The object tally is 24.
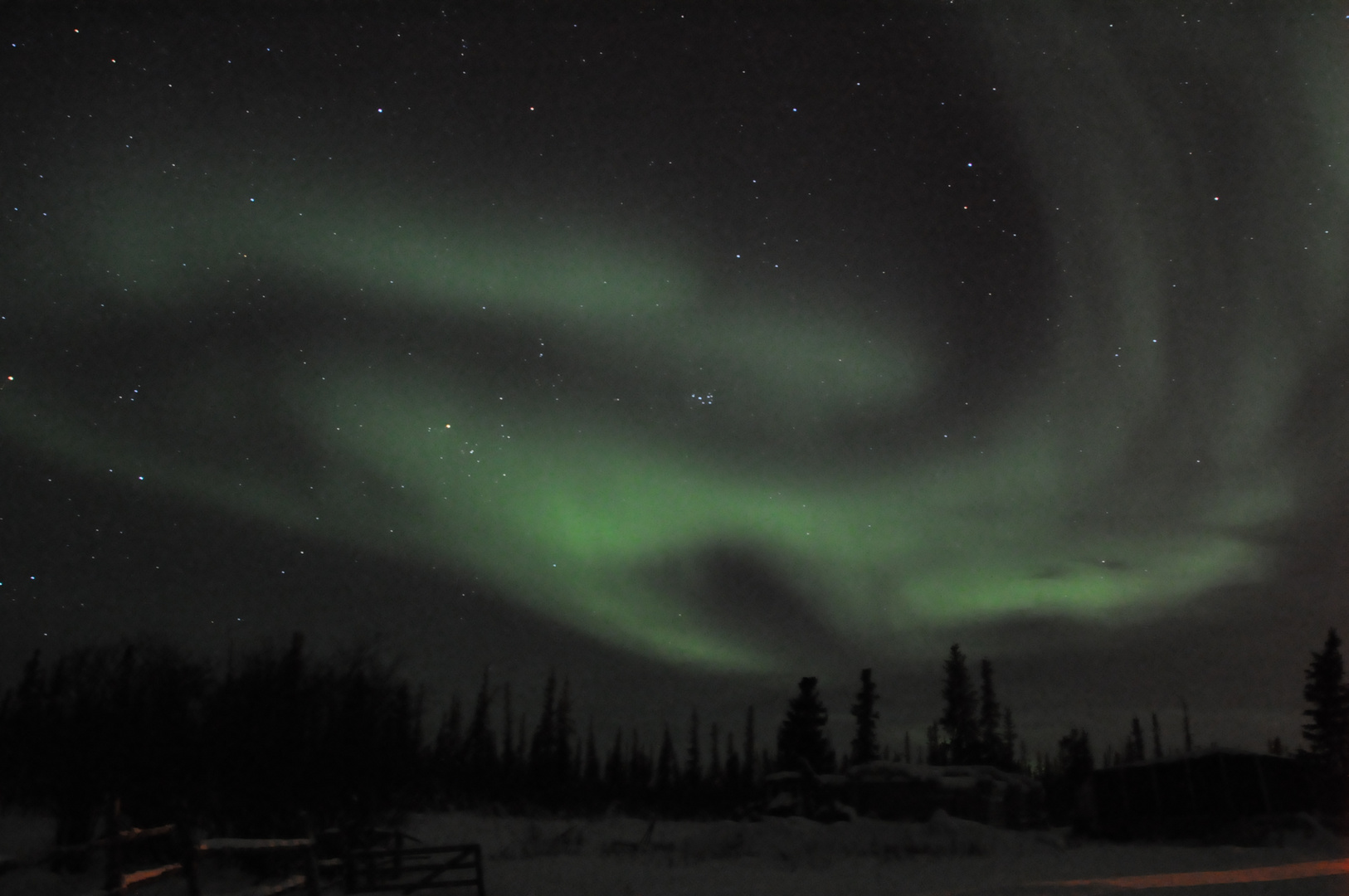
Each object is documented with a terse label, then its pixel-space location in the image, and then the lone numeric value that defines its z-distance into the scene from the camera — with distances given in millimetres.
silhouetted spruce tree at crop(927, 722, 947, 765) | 105812
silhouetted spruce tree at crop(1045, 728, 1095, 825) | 70875
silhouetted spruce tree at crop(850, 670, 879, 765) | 90938
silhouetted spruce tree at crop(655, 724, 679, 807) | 111688
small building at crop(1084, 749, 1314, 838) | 33469
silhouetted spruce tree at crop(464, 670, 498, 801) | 81938
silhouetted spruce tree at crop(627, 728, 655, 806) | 102700
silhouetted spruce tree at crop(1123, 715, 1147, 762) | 141750
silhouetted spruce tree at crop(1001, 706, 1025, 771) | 82725
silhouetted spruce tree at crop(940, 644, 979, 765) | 98688
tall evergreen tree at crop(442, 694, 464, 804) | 61278
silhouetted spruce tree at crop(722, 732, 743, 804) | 90375
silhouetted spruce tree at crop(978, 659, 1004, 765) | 96938
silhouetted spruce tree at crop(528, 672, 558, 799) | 92062
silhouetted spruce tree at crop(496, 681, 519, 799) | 88062
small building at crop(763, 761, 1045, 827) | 42906
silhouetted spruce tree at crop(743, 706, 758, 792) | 104219
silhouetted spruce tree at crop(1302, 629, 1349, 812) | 70625
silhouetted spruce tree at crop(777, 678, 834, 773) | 75438
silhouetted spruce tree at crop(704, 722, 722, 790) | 111281
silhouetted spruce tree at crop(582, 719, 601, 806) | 93038
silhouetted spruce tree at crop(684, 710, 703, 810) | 96763
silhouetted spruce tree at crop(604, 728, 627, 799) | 103950
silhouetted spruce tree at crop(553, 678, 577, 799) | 95875
